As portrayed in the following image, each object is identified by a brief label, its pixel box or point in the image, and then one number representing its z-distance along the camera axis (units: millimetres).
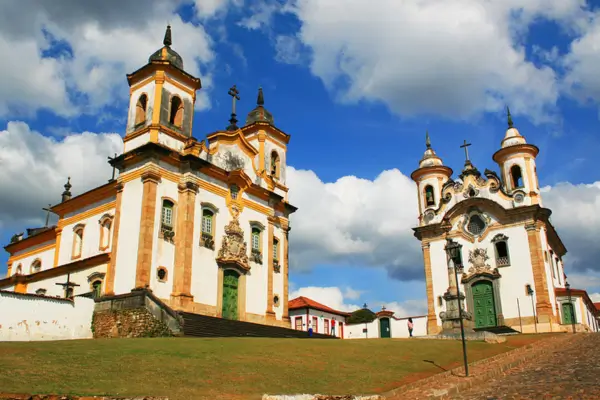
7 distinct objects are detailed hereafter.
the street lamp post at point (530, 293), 35656
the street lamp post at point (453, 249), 19797
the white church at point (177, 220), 26123
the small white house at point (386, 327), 40844
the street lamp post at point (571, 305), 35344
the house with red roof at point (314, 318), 47072
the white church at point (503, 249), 36125
